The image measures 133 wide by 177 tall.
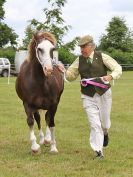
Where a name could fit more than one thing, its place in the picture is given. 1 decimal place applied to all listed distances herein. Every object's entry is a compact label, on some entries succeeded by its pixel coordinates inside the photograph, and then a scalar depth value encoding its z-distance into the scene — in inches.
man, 337.7
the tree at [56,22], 2328.6
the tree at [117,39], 2896.2
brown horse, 351.6
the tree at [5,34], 2760.8
